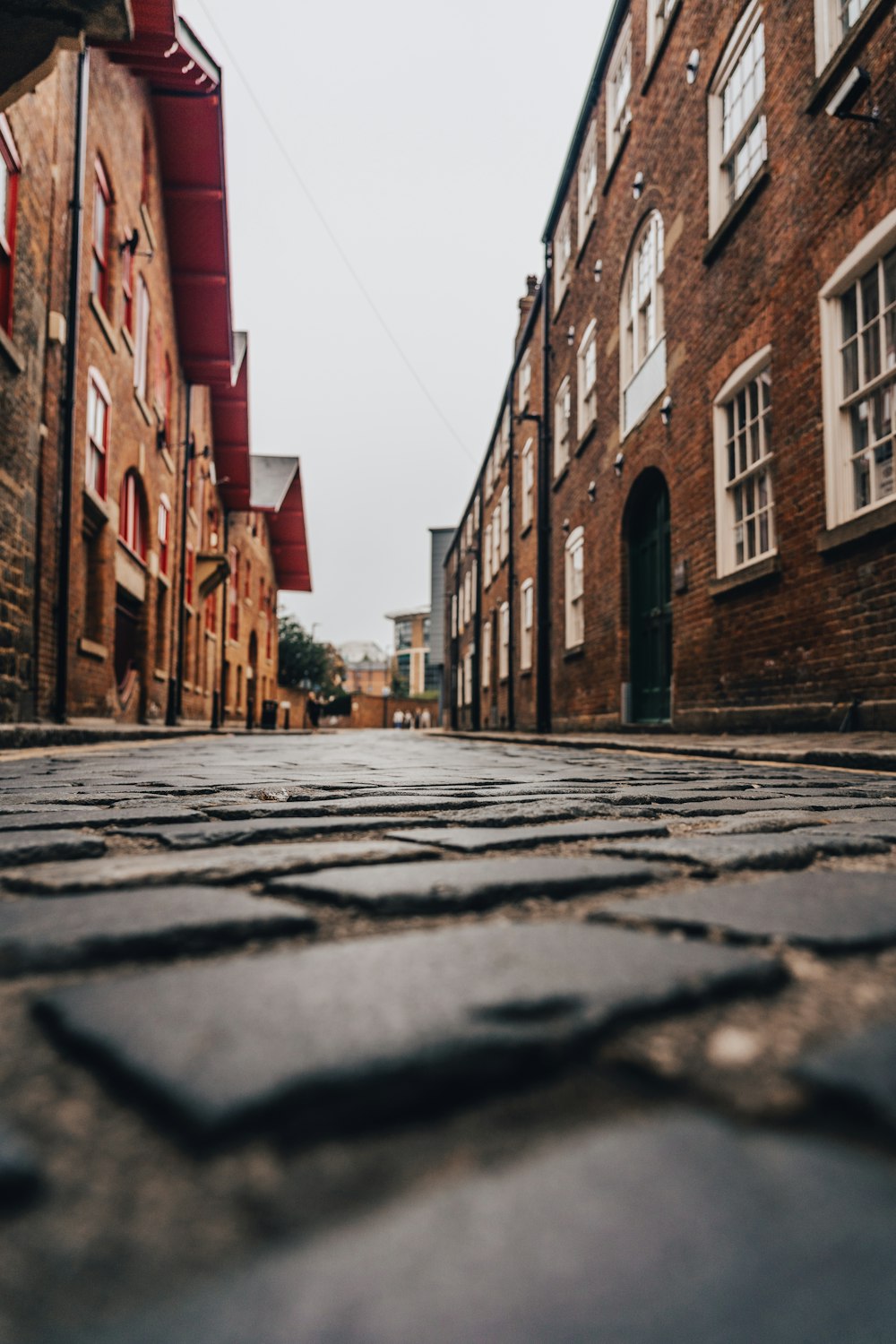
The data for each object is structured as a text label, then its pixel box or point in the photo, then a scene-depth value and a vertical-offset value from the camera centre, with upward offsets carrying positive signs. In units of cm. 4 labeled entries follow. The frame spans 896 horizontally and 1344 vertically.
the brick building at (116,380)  884 +471
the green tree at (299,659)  4906 +328
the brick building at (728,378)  627 +321
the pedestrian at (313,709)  3841 +36
